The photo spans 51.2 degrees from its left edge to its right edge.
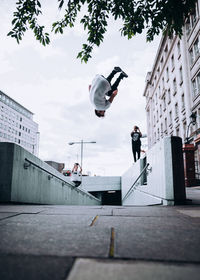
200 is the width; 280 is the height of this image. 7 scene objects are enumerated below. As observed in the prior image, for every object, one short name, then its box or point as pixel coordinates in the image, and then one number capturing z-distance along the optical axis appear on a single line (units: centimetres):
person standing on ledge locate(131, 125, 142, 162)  948
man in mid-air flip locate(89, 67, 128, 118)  546
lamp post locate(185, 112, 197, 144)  1764
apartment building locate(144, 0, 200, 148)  1850
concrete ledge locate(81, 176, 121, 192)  2948
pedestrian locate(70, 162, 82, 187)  1119
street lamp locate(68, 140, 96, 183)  3298
